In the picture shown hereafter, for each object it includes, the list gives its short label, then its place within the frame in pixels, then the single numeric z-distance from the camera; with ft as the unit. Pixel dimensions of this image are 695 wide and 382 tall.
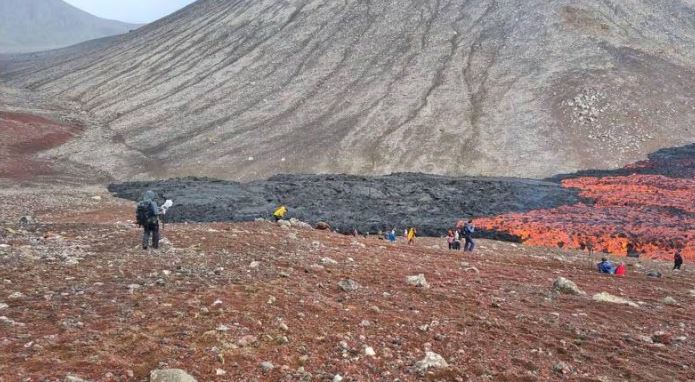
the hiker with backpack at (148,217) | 43.47
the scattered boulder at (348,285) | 37.55
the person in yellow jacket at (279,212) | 73.82
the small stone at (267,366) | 23.76
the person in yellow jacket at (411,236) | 80.41
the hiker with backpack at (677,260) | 65.62
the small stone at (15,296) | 29.55
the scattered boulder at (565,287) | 43.39
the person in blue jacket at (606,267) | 57.62
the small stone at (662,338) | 32.78
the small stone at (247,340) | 26.08
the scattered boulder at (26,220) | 68.65
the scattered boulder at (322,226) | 81.72
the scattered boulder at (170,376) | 21.22
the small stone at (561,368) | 27.14
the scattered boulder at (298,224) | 70.33
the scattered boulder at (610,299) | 41.20
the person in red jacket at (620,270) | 57.62
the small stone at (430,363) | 25.53
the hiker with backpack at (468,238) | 72.79
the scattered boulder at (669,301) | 43.29
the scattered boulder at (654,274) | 57.72
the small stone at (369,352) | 26.66
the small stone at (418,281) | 40.93
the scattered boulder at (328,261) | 44.02
